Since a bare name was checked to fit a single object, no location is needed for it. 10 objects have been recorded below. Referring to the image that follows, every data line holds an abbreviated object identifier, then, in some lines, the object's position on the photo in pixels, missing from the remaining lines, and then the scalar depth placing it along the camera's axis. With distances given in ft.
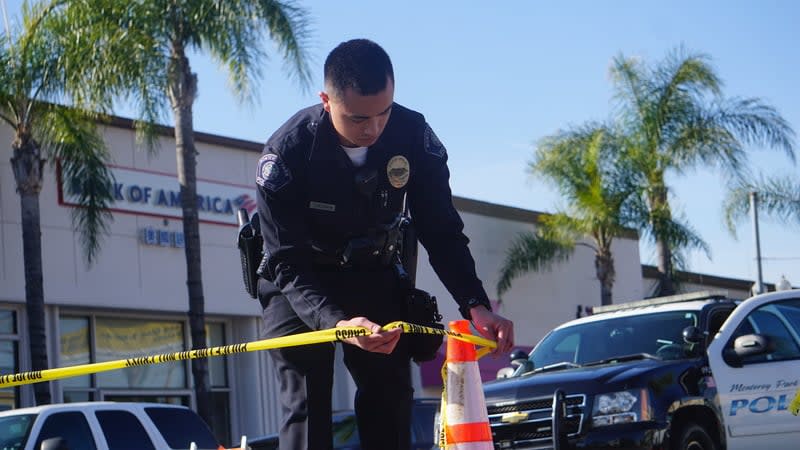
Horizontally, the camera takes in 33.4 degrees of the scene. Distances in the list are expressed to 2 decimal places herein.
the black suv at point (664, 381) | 29.17
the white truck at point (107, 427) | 37.91
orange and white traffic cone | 14.43
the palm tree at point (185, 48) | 59.31
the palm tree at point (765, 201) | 98.94
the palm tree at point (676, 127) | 91.86
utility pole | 98.43
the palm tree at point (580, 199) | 93.81
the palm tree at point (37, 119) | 58.49
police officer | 14.46
